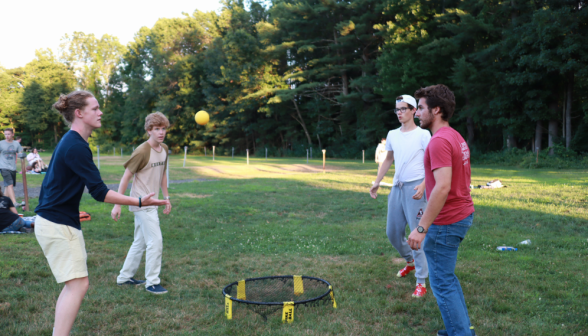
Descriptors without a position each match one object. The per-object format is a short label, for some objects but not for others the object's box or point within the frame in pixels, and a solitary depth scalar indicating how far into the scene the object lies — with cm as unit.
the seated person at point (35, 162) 2109
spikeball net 412
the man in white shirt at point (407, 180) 475
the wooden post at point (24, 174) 980
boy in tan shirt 489
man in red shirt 301
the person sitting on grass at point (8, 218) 771
